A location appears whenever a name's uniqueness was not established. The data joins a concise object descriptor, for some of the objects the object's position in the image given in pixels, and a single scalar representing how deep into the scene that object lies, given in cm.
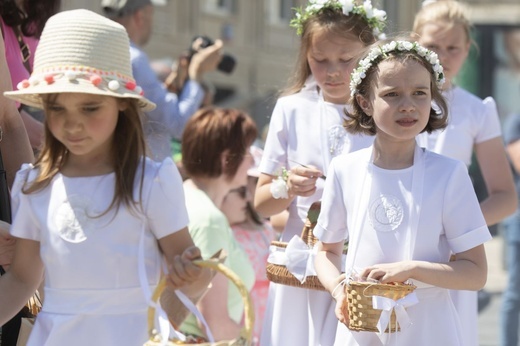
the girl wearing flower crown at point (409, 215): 690
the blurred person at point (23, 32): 849
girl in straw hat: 655
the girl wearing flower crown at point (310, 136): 832
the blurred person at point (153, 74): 1202
